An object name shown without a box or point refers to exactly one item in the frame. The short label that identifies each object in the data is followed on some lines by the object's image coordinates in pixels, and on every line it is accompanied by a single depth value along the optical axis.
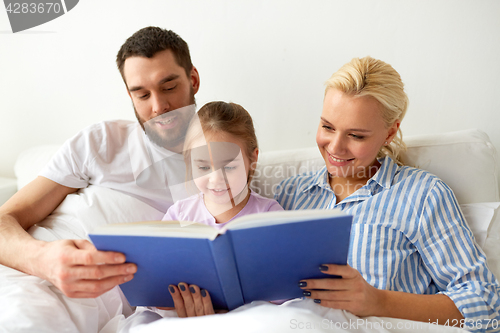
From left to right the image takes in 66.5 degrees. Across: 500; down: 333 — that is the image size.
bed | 0.83
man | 1.39
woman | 1.01
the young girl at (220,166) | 1.21
